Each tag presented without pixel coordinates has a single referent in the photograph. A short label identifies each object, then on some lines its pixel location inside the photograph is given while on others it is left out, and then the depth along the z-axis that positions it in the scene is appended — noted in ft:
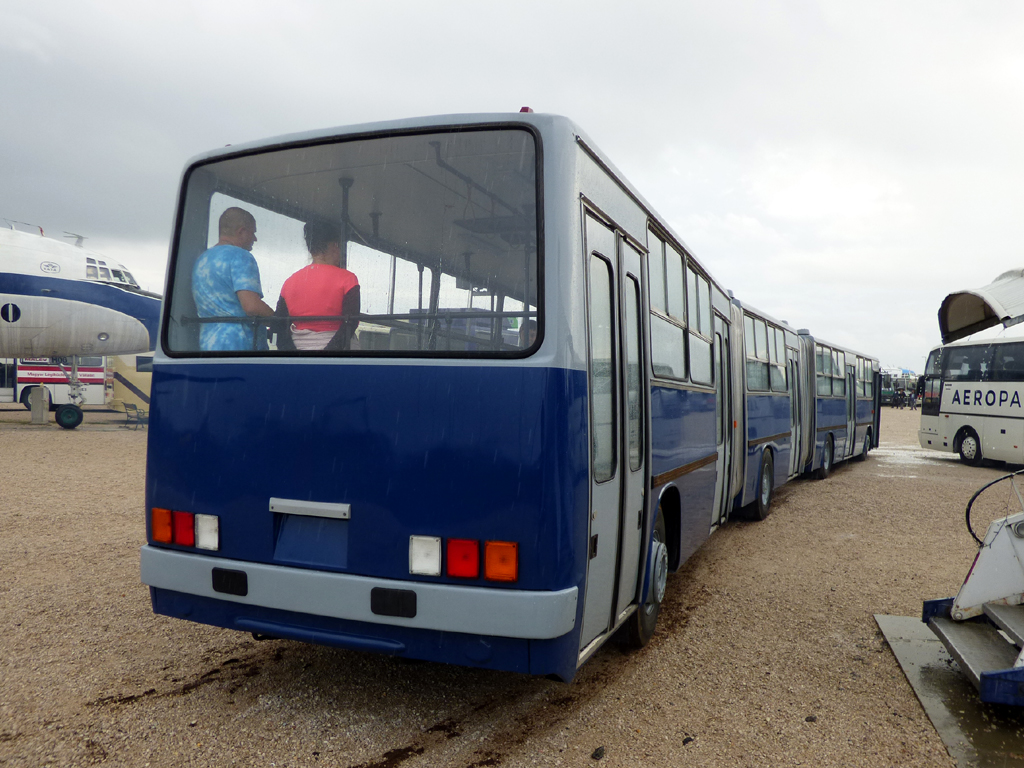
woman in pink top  11.53
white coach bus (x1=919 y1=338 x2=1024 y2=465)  55.72
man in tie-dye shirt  12.15
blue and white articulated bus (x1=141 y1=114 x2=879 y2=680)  10.21
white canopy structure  12.77
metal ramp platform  11.64
